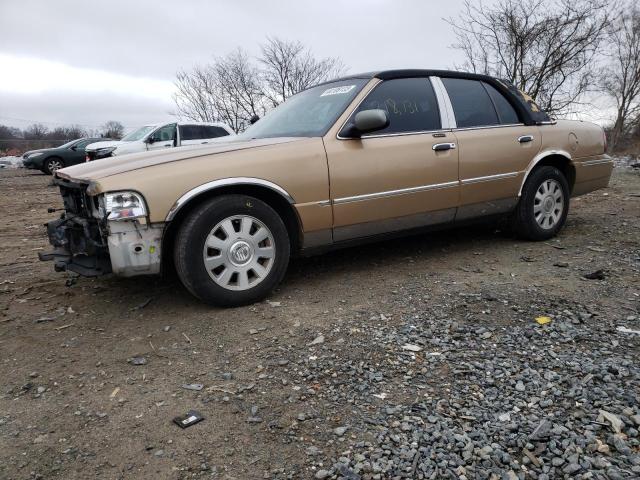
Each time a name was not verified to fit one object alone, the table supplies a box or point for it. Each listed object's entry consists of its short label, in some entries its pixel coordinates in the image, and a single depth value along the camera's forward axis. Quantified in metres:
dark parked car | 18.66
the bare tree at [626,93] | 24.98
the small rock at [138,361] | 2.64
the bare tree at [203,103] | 24.02
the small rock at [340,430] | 1.98
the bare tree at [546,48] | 11.33
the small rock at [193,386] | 2.37
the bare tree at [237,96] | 22.59
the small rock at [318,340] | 2.76
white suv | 12.30
